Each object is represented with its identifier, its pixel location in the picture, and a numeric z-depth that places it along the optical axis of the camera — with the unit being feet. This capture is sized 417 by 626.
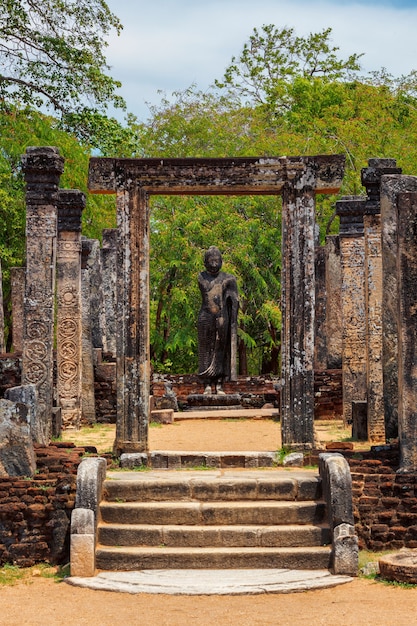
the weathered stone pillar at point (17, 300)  69.67
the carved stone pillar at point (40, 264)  48.67
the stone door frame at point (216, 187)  41.14
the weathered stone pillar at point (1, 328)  67.10
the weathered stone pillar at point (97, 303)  67.62
